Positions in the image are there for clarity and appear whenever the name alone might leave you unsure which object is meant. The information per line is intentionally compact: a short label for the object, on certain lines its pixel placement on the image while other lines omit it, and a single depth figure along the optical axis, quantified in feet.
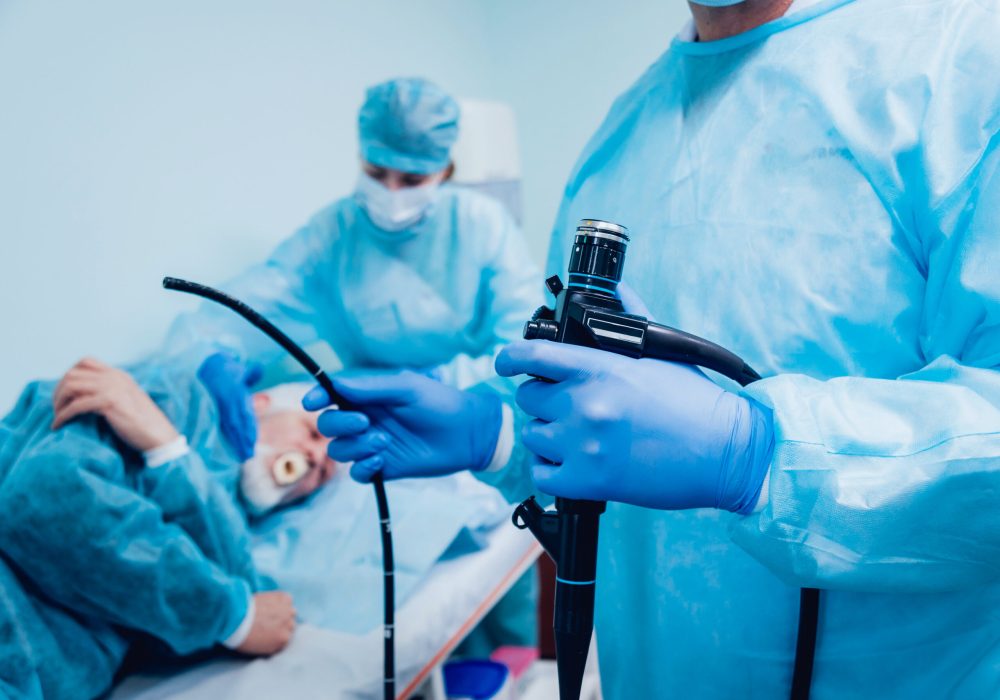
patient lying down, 3.40
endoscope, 2.03
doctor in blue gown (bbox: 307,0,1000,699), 1.88
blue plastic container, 5.13
